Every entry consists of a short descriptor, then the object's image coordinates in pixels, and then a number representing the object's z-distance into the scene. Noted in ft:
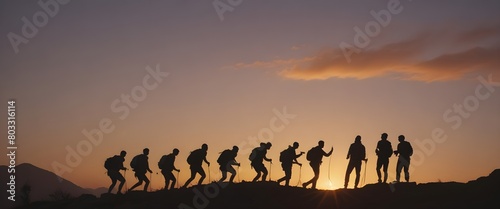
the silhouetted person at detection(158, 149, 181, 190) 82.43
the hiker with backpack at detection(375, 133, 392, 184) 75.82
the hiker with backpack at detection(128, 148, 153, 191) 81.66
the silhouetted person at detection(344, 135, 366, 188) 75.56
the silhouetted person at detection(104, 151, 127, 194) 81.56
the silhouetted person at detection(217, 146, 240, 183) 81.51
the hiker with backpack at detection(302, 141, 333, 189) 77.82
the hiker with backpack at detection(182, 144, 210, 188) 81.00
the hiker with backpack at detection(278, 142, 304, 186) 80.33
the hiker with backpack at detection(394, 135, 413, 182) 76.48
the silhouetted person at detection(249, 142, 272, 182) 81.46
